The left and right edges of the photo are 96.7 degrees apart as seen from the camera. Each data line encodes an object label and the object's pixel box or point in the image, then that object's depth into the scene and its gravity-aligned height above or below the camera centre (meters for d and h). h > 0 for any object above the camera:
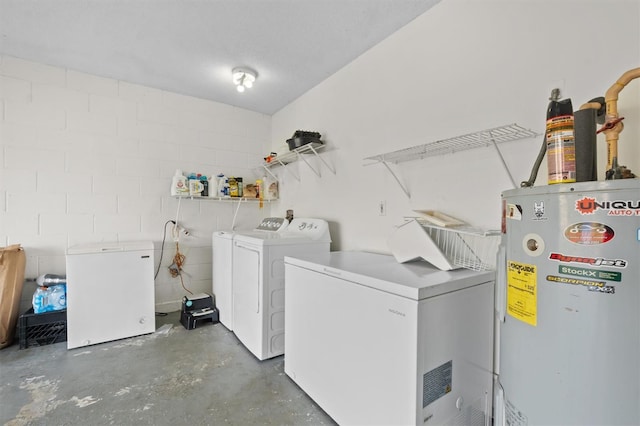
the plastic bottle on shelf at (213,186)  3.28 +0.31
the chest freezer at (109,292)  2.36 -0.69
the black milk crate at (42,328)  2.32 -0.96
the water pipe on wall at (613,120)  0.91 +0.30
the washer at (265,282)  2.14 -0.54
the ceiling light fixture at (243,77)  2.64 +1.29
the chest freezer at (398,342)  1.14 -0.60
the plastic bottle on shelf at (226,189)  3.35 +0.28
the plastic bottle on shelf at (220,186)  3.31 +0.31
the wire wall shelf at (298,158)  2.72 +0.61
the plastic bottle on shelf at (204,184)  3.23 +0.33
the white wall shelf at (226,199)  3.19 +0.17
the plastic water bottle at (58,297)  2.45 -0.72
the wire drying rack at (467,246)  1.50 -0.19
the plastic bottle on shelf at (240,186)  3.42 +0.32
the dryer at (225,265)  2.68 -0.53
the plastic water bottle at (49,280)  2.49 -0.58
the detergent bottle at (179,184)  3.05 +0.31
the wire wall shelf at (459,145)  1.39 +0.38
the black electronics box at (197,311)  2.79 -1.00
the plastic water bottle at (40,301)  2.41 -0.74
